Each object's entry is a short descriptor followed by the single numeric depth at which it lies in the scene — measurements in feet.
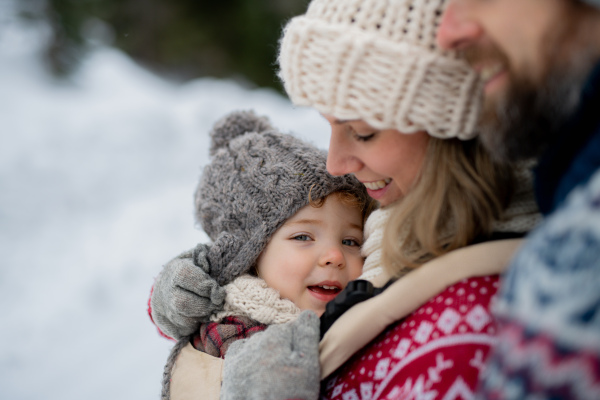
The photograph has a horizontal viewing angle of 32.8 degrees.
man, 1.80
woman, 2.61
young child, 3.22
